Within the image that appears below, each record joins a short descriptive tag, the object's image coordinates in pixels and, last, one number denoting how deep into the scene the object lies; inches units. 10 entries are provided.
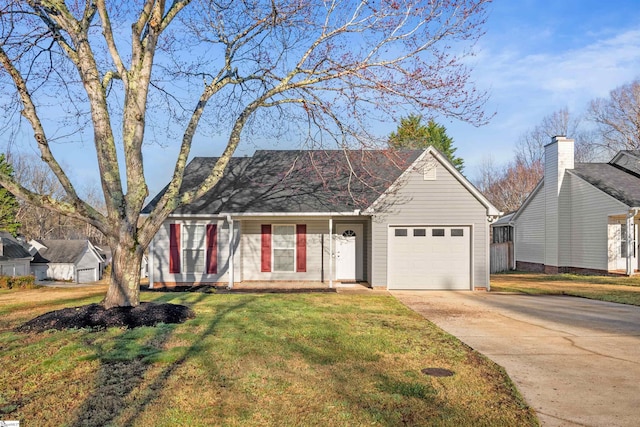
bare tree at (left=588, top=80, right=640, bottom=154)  1250.6
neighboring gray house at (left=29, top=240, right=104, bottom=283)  1940.2
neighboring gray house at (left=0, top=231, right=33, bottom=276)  1464.6
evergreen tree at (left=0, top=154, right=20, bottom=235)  1491.6
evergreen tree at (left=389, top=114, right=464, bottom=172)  1748.3
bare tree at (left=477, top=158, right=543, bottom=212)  1737.2
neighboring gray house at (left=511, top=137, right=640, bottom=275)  792.3
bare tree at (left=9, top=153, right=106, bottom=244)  1888.5
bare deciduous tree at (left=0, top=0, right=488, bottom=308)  327.0
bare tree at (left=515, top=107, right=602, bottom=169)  1656.0
